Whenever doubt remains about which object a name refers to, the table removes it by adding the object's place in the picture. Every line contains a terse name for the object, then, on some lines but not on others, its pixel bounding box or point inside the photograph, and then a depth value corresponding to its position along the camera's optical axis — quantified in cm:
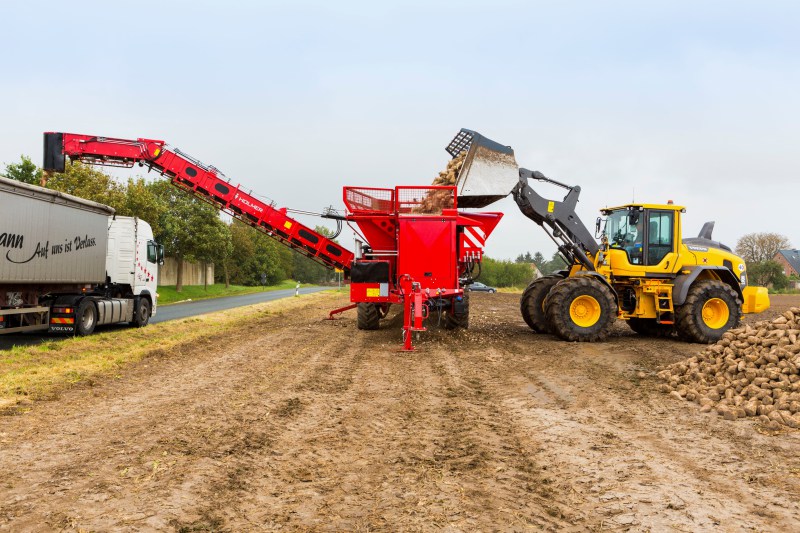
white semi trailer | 1155
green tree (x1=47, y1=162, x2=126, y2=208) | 2367
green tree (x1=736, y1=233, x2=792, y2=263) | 6662
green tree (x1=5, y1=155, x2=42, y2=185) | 2383
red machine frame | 1184
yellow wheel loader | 1223
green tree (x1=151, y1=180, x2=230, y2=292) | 3753
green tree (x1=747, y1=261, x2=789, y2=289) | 5909
